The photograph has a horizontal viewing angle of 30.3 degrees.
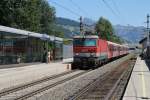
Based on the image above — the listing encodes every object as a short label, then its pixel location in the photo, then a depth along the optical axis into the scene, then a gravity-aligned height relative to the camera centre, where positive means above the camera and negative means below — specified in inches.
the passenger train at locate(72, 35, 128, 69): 987.5 +0.0
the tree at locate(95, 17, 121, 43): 3603.7 +291.2
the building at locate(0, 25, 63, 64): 768.0 +19.6
